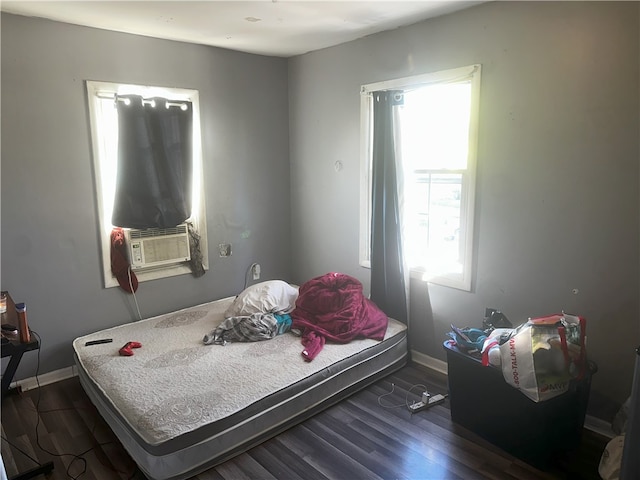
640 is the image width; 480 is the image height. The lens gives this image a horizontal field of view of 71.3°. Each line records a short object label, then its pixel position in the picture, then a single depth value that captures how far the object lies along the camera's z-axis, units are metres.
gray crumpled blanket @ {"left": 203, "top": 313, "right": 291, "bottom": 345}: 2.98
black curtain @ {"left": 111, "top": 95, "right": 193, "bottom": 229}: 3.21
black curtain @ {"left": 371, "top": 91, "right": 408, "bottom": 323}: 3.16
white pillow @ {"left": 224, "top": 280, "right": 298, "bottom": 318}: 3.17
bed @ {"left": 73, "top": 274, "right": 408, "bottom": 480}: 2.13
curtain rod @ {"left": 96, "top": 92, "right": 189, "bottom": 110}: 3.10
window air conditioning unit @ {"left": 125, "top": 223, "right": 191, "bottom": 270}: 3.33
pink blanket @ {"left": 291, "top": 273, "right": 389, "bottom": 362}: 3.00
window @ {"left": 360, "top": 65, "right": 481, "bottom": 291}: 2.86
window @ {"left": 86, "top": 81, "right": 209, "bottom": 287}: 3.09
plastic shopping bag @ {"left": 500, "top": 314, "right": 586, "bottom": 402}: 2.09
